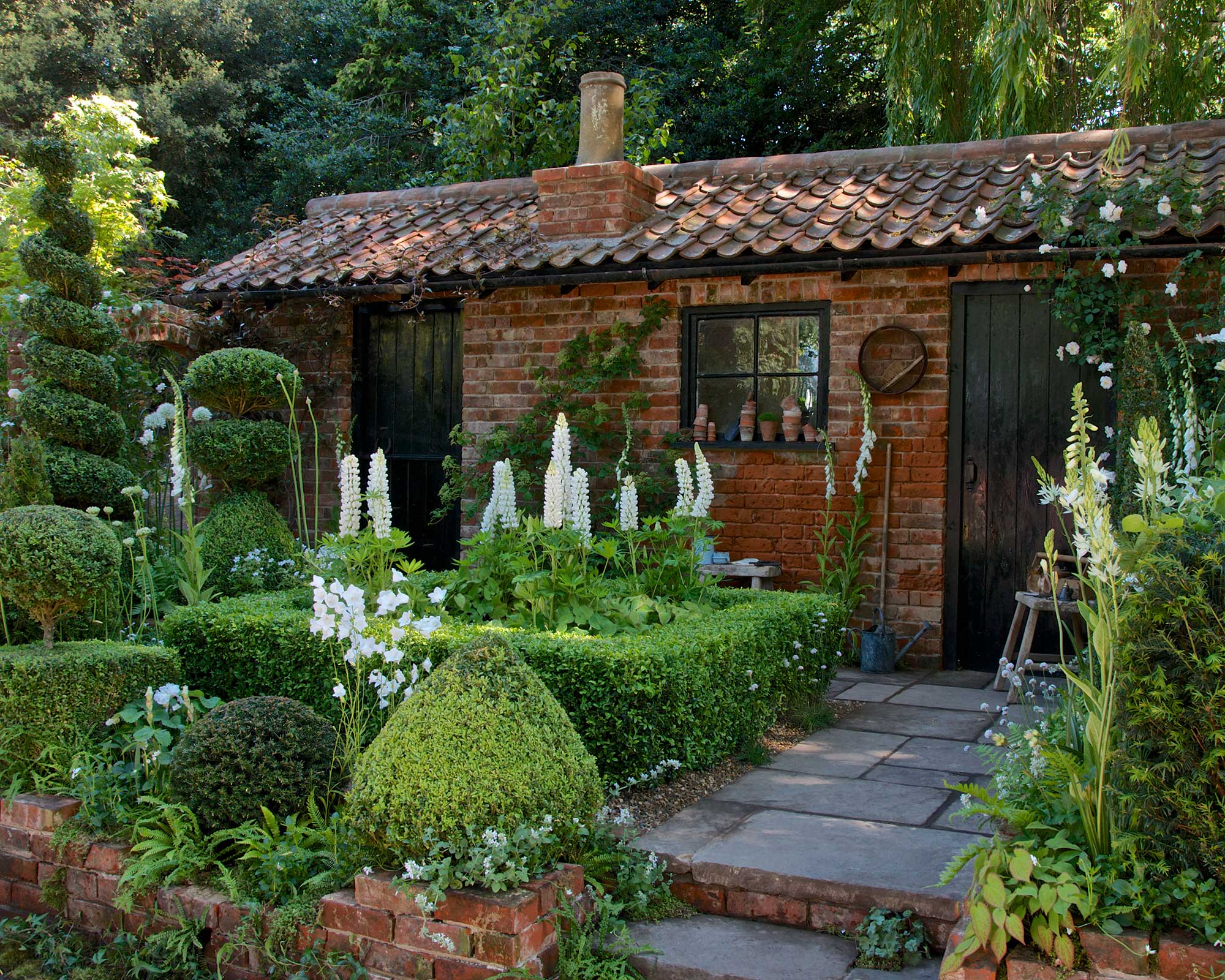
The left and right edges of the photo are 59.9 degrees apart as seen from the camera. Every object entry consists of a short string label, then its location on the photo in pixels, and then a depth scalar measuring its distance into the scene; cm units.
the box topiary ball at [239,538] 570
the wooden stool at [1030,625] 571
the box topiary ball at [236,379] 605
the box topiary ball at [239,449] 591
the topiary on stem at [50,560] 376
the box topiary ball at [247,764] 327
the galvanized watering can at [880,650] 654
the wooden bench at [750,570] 676
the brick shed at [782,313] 658
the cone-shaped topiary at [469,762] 275
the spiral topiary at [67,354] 562
